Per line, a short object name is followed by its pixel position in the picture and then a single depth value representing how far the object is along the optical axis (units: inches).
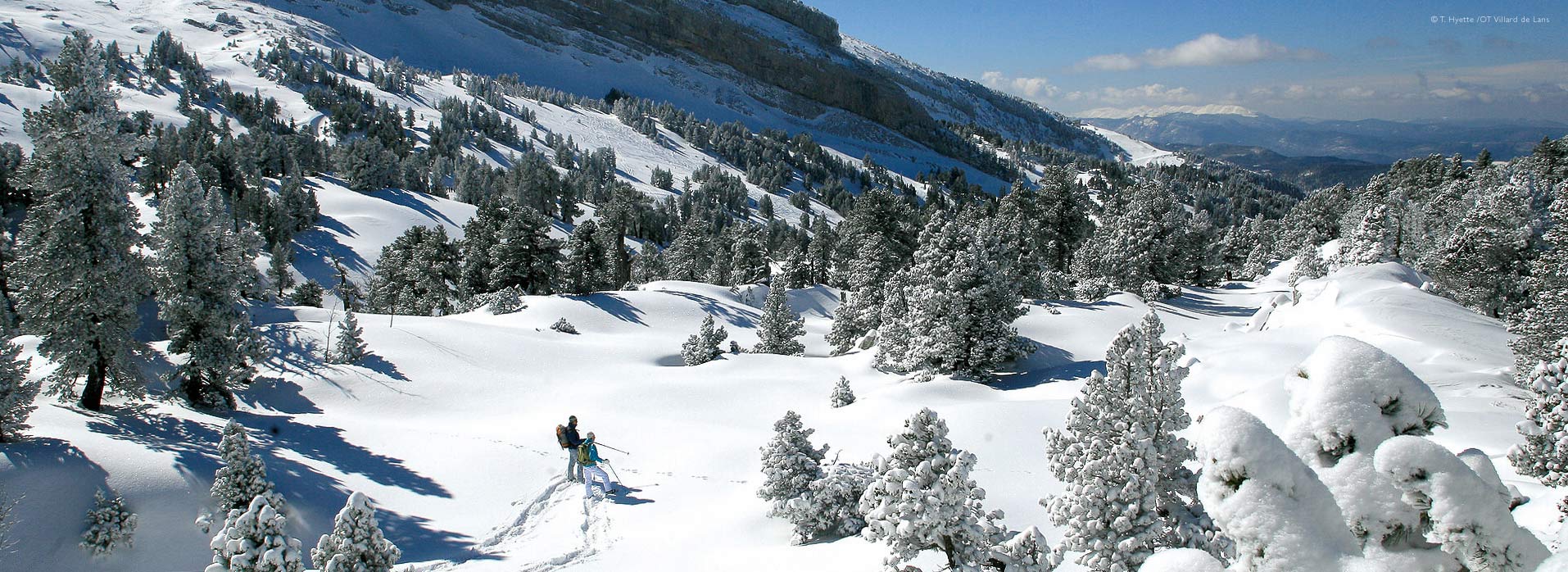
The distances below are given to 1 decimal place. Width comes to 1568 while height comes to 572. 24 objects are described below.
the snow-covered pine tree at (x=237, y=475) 529.3
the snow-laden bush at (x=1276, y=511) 172.4
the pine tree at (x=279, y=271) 2306.8
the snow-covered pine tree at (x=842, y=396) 1003.9
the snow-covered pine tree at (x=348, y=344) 1111.0
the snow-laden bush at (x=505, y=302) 1630.2
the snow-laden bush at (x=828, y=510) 540.4
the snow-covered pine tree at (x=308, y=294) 1953.7
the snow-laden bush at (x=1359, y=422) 173.6
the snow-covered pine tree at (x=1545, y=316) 713.0
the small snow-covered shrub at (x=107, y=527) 517.0
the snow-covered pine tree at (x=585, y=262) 2001.7
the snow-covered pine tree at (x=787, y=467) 581.9
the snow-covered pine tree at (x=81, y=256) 734.5
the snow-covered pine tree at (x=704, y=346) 1354.6
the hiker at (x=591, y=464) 684.7
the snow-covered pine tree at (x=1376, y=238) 1795.0
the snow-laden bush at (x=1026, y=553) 337.4
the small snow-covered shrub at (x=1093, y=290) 1756.9
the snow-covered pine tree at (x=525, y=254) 1854.1
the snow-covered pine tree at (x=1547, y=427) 430.3
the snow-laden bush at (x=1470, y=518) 158.4
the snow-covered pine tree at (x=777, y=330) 1561.3
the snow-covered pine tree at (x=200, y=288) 859.4
